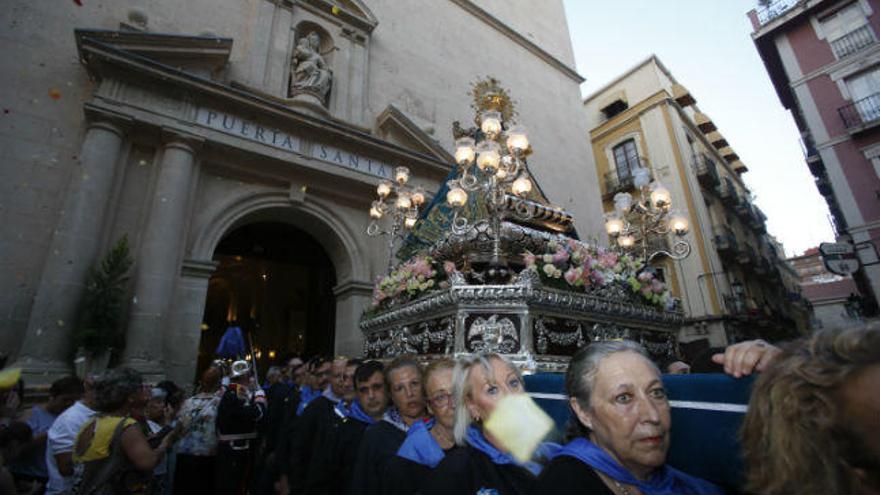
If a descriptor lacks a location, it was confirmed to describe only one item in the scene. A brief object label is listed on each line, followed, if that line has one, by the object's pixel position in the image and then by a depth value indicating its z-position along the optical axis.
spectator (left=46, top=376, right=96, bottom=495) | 2.66
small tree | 5.09
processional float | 3.29
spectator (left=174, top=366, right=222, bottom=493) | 4.08
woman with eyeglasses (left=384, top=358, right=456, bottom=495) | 2.07
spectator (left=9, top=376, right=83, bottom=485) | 3.08
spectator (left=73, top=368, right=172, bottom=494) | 2.43
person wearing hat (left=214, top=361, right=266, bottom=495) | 3.96
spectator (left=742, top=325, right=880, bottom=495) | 0.90
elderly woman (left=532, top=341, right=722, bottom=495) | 1.30
